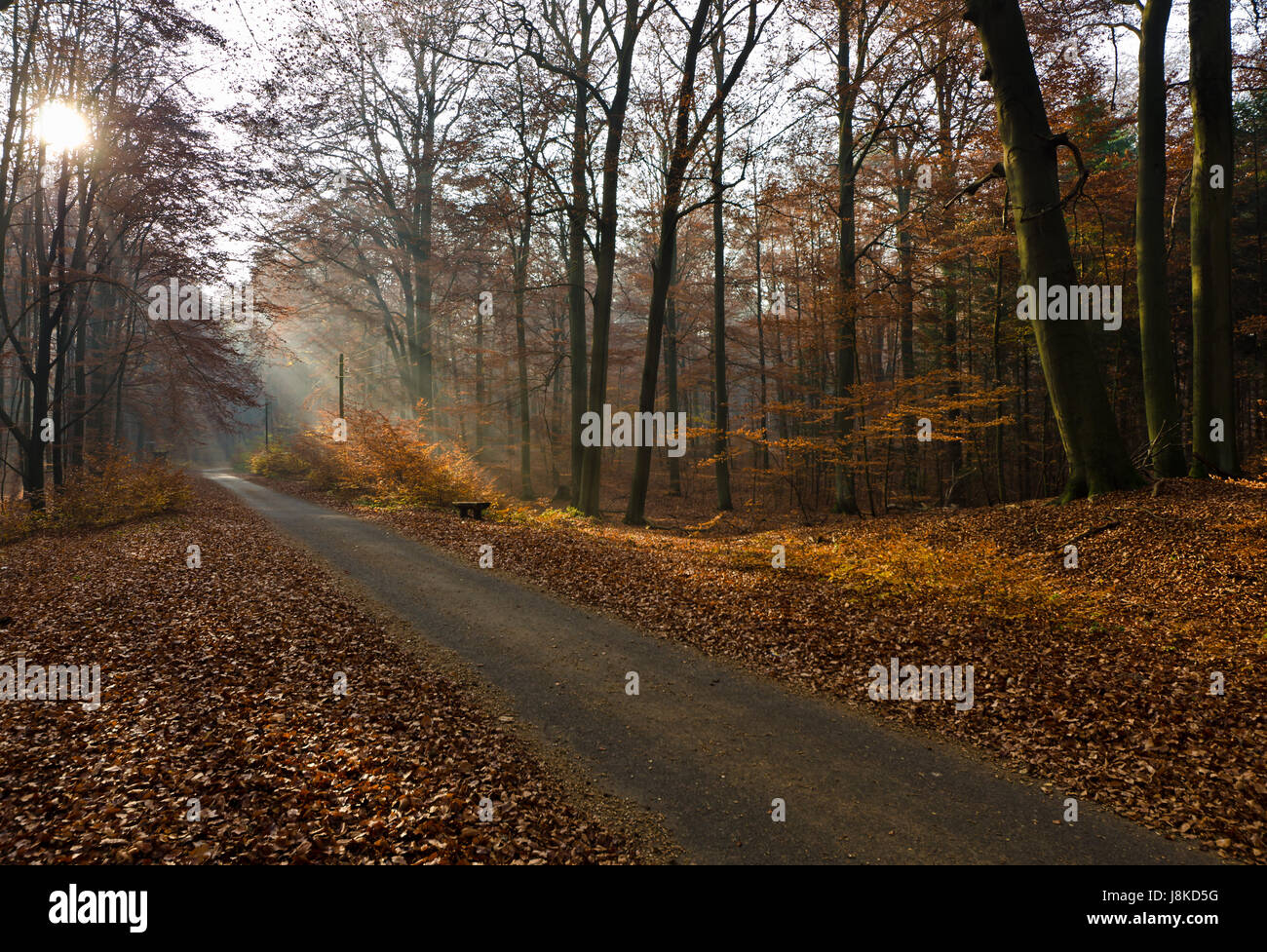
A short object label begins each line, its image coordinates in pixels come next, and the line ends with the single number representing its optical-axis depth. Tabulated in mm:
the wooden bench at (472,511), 15570
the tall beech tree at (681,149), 13180
